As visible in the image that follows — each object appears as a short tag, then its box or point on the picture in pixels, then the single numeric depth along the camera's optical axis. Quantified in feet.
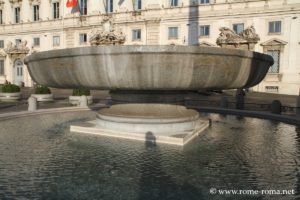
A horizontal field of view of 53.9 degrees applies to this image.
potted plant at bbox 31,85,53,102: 68.49
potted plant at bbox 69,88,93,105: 61.58
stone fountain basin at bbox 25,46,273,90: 22.85
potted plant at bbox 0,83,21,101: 71.20
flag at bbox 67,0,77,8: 122.72
